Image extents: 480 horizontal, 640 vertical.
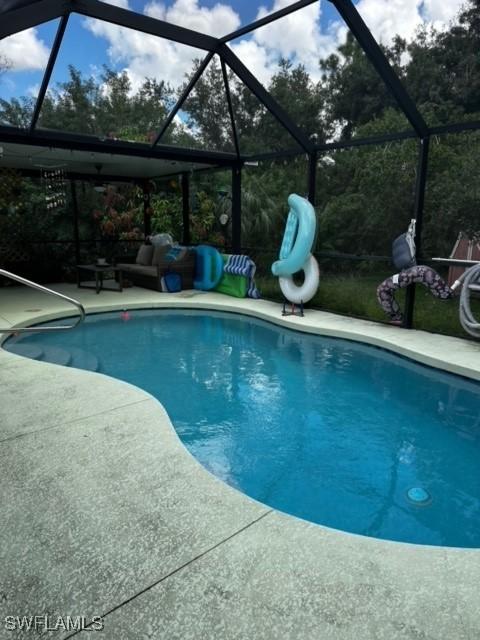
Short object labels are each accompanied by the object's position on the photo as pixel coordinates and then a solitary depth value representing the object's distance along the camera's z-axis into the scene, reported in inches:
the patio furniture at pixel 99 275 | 358.3
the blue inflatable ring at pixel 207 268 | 363.9
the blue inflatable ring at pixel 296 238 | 273.4
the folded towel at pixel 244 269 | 336.2
